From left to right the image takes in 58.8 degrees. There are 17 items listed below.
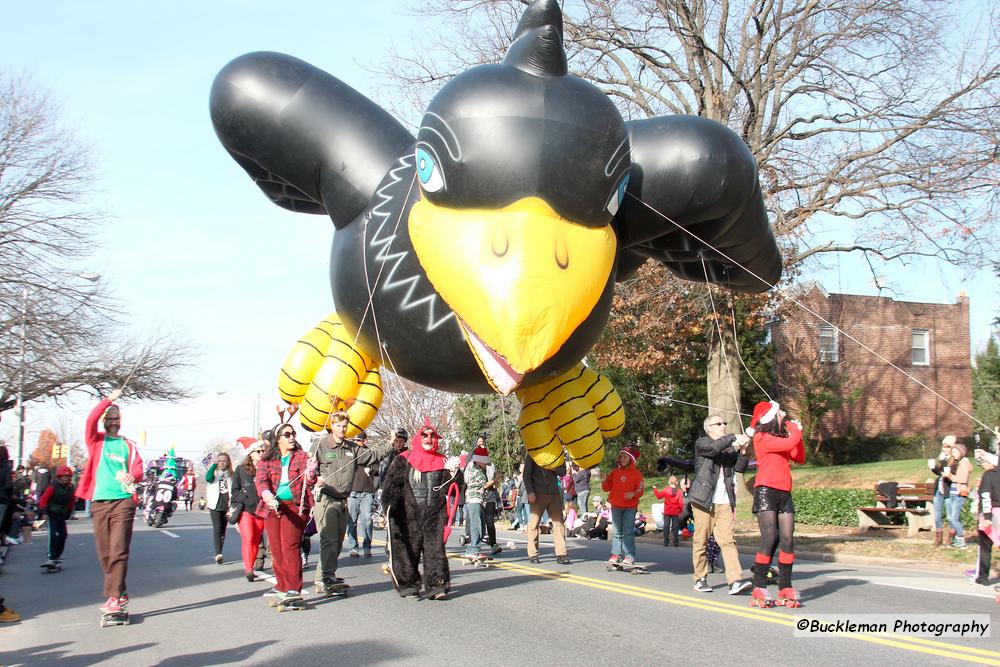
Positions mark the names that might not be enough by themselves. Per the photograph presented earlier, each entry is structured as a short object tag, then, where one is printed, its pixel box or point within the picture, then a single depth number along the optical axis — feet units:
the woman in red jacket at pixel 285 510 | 26.32
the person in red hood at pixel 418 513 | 27.25
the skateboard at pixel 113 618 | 24.47
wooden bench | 47.09
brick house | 98.27
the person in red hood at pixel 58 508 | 40.52
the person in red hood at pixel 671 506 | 47.50
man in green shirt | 24.64
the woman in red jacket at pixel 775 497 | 25.38
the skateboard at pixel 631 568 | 34.04
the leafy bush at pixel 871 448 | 97.91
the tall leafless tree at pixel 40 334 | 71.56
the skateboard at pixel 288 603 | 26.18
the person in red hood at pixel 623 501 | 34.88
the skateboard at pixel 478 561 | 37.40
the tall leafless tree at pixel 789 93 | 58.39
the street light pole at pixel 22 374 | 70.69
